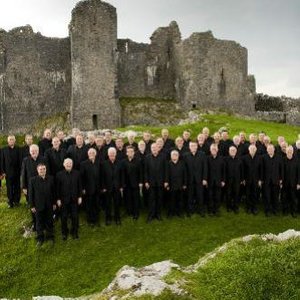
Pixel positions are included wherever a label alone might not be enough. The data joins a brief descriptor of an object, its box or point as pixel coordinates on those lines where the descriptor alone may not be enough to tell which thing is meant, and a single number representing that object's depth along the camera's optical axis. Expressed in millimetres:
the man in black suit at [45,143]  12044
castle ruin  24940
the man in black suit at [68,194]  10100
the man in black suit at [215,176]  11456
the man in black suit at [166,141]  12576
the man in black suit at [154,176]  11072
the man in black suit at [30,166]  10561
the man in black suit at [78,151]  11311
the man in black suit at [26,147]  11711
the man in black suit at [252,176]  11677
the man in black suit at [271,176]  11558
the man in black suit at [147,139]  12270
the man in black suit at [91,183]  10697
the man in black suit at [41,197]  9887
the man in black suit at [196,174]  11353
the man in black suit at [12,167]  11848
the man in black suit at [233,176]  11618
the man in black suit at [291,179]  11609
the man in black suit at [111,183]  10833
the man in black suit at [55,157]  11149
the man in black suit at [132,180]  11021
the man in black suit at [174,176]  11183
